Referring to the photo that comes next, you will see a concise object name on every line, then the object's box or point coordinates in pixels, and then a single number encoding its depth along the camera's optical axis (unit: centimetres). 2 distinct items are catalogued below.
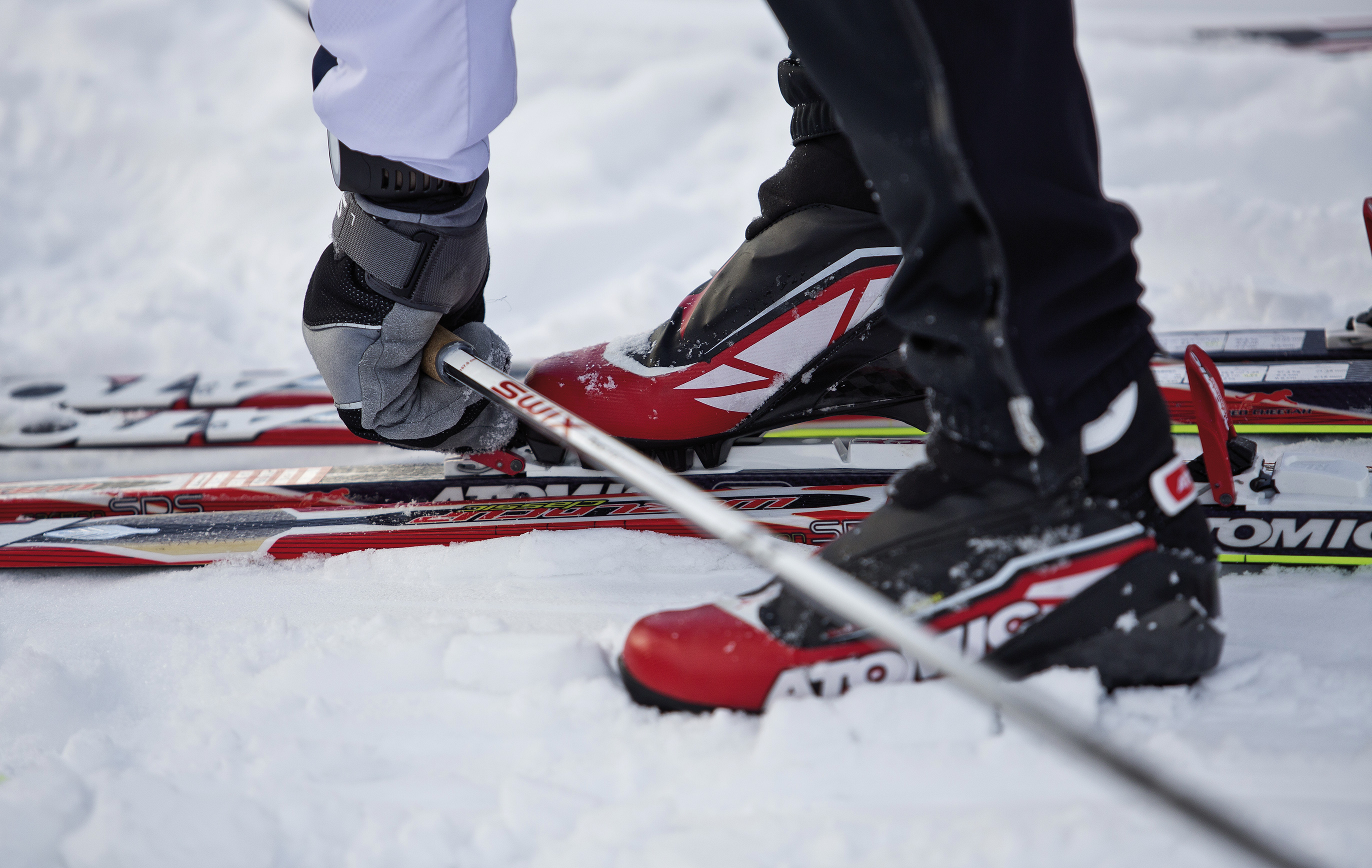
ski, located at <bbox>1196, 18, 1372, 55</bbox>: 814
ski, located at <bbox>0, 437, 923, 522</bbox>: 325
